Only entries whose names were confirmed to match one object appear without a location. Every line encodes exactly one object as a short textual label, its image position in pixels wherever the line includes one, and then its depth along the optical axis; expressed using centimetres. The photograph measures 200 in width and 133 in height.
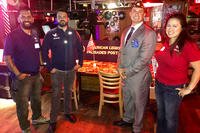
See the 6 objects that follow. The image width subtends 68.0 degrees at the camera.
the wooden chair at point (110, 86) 279
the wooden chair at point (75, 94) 318
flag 384
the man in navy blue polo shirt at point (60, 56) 247
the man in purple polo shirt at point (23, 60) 222
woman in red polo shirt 169
